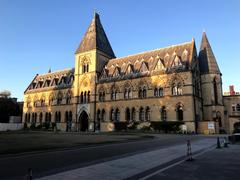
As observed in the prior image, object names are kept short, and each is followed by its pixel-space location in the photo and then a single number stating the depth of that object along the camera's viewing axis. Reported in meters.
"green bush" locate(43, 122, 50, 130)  60.04
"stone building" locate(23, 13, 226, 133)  41.56
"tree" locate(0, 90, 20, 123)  72.69
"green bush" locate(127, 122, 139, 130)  44.92
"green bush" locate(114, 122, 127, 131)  46.13
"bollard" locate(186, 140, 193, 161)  11.63
